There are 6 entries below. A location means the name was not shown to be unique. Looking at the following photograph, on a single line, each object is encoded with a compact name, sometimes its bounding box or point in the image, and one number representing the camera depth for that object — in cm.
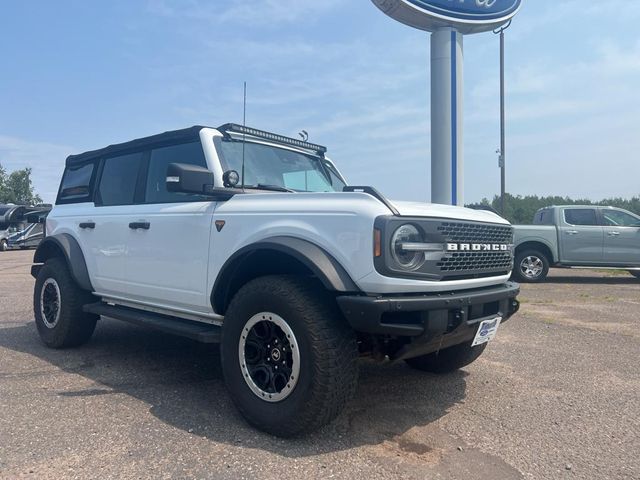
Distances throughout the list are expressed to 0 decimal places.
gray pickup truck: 1175
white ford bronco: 297
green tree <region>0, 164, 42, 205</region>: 5716
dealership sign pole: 1255
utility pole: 2195
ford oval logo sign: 1248
